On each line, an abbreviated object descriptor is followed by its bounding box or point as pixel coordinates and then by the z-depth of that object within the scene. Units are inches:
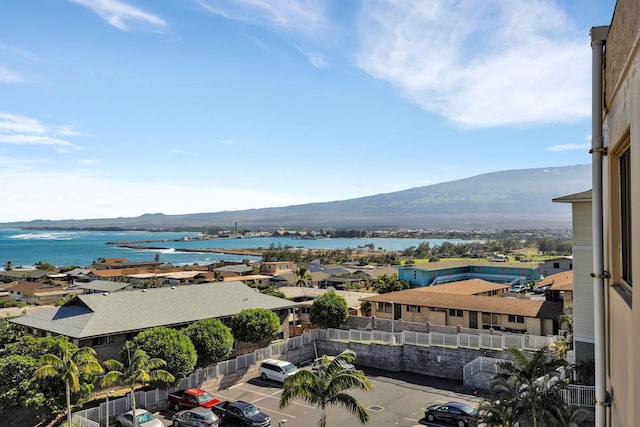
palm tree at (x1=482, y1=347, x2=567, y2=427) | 587.2
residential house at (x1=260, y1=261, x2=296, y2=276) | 3730.3
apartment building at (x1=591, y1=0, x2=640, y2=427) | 154.1
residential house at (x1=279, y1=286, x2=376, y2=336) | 1580.6
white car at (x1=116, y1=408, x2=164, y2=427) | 829.2
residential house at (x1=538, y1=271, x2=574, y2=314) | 1225.3
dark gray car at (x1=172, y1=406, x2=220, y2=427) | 826.8
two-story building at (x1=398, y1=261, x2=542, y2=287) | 2564.0
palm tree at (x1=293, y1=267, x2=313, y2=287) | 2802.7
